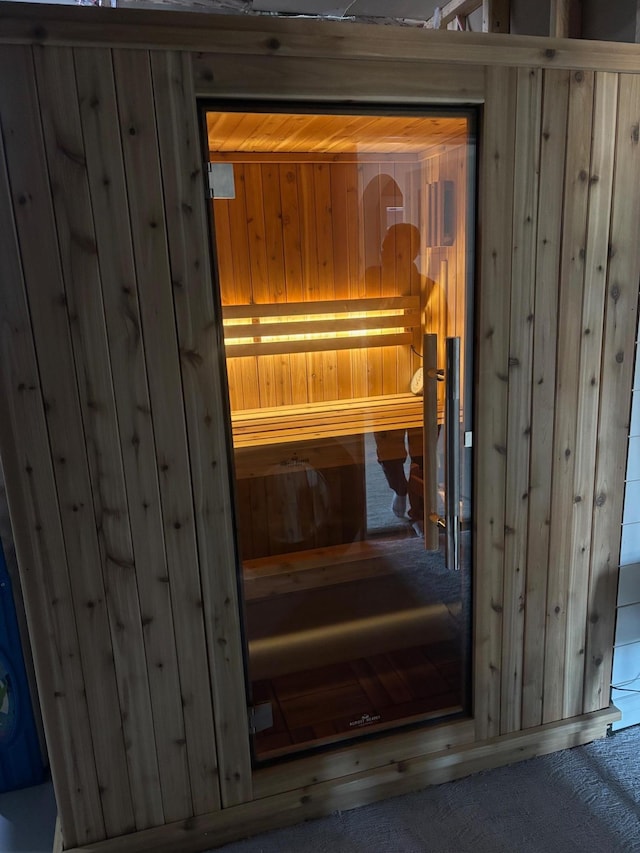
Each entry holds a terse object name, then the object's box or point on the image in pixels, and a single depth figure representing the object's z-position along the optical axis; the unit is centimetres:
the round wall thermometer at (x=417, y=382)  195
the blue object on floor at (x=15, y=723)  195
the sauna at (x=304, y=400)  137
